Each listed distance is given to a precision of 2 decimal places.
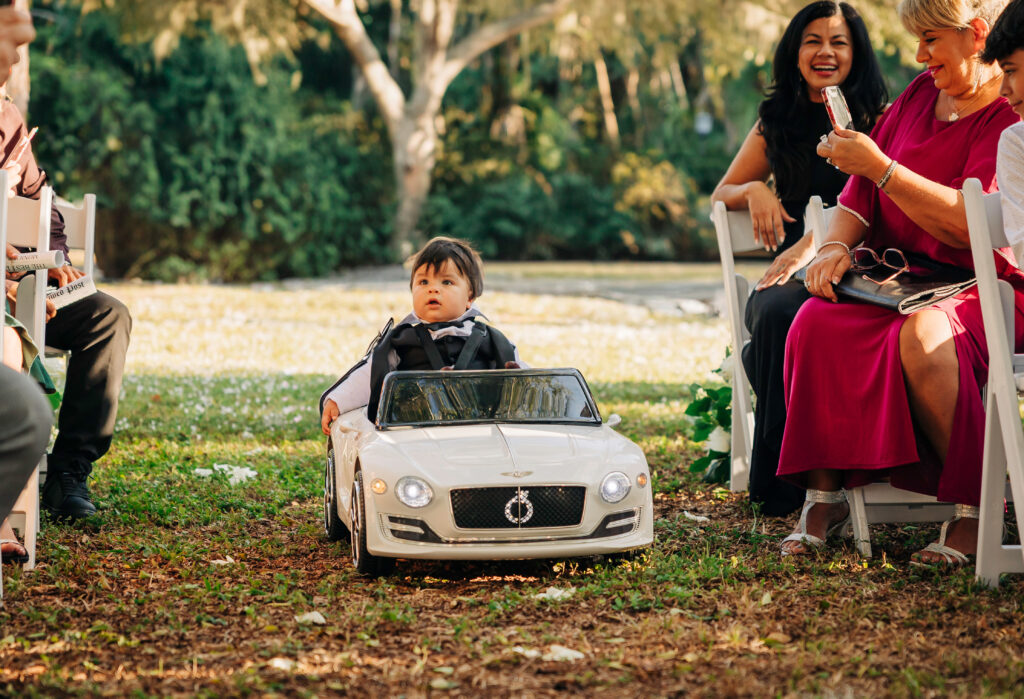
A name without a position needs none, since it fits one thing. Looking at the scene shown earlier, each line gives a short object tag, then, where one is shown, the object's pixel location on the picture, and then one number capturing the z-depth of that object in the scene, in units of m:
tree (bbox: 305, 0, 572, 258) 22.98
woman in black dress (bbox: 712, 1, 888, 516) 5.24
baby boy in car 4.99
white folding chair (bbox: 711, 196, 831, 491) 5.70
